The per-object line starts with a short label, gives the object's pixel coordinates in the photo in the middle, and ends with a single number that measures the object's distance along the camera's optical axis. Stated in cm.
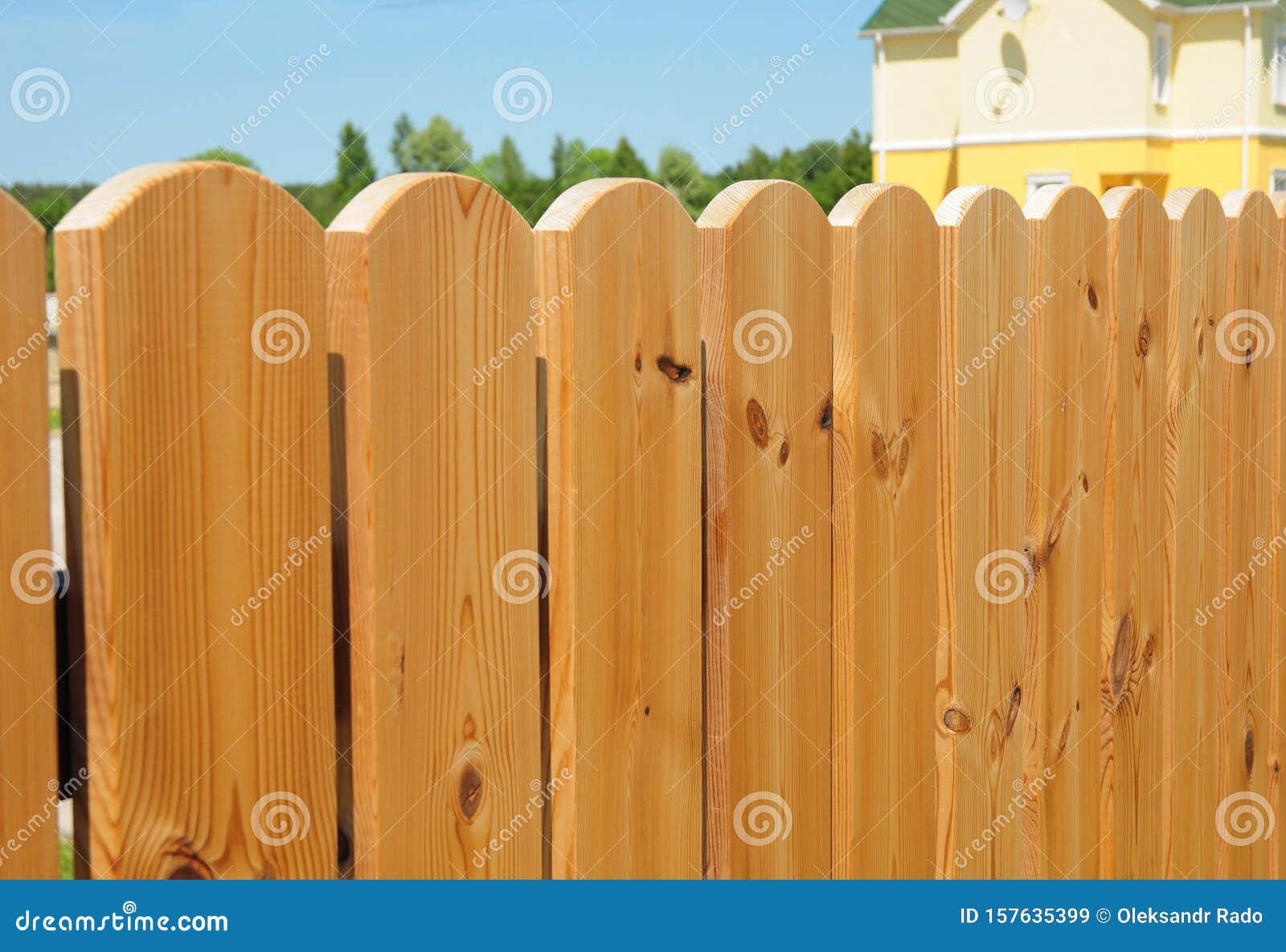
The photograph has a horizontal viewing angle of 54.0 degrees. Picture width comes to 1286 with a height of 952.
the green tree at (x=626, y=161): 4016
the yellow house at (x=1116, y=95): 2628
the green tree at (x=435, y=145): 4956
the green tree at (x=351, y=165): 4006
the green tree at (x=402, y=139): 4903
